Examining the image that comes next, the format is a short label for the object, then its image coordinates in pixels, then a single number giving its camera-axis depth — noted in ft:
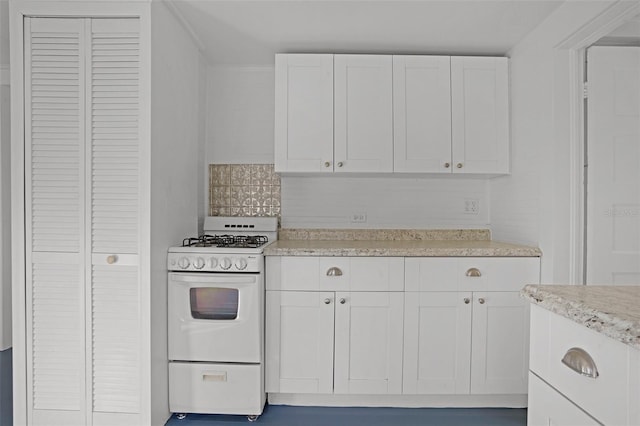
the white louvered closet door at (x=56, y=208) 7.13
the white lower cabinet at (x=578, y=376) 2.48
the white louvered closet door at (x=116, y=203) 7.12
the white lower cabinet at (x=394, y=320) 8.14
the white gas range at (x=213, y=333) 7.76
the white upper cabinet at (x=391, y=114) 9.38
